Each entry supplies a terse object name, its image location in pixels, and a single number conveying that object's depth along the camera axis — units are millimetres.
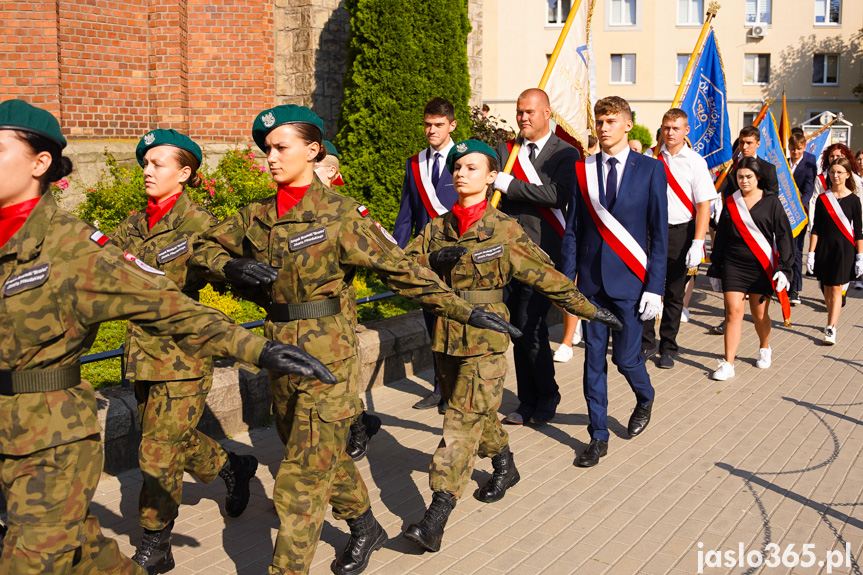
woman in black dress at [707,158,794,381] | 8141
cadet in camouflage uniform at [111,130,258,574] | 4211
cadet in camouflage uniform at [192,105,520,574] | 3809
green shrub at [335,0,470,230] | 11148
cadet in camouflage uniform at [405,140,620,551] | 4641
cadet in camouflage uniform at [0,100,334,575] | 2863
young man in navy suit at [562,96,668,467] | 5934
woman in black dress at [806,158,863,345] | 10031
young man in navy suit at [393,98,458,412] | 6812
